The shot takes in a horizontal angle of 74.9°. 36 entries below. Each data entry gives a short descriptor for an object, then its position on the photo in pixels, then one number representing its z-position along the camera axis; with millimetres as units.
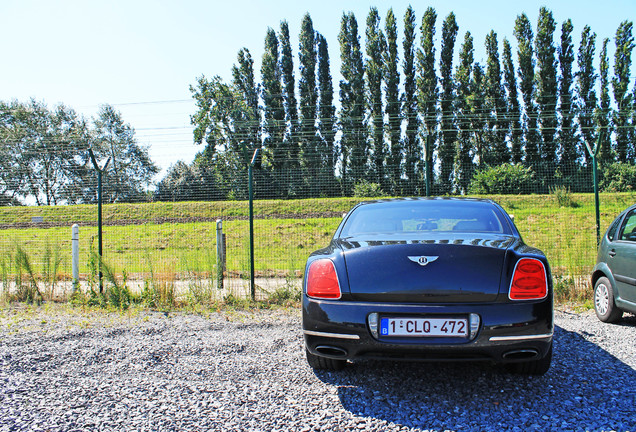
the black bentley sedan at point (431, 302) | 2518
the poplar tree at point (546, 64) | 37362
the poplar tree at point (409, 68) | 39344
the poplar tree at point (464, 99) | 35406
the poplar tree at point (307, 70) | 42156
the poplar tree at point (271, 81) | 41719
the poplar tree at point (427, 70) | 38500
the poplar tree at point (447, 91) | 34312
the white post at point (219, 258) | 6281
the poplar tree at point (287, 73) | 42438
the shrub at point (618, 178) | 18484
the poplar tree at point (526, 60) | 38250
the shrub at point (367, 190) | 10234
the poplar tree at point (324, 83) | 41375
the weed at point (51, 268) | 6473
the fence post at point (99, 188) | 6687
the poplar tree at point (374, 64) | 39531
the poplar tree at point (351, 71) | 40344
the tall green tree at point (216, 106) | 38250
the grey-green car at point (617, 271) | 4398
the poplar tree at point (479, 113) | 34906
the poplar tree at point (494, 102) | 34622
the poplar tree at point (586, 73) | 37200
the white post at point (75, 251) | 6841
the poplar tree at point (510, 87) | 36906
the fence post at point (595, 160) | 6805
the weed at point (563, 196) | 14148
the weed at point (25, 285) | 6383
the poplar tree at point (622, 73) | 33781
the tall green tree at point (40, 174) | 9211
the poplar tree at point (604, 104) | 29792
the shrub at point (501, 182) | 13425
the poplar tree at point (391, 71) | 39094
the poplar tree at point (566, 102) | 34531
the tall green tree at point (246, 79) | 42312
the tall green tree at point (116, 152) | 9547
